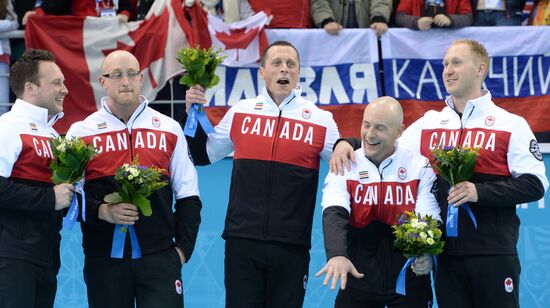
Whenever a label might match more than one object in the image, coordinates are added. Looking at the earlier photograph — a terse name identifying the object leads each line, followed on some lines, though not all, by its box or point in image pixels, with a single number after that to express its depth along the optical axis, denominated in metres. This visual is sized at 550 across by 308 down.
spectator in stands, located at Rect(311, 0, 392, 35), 16.89
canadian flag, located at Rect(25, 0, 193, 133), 16.66
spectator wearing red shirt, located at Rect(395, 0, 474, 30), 16.94
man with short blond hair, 11.37
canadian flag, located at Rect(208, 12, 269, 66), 16.80
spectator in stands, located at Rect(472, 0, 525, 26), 17.59
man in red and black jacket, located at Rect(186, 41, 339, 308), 11.84
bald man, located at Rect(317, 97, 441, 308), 11.37
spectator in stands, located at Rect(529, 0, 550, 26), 17.62
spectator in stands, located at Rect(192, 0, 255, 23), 17.08
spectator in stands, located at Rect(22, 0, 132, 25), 17.31
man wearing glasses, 11.27
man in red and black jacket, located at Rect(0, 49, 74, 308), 10.99
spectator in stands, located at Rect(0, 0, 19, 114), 16.59
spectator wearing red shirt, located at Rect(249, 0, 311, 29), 17.25
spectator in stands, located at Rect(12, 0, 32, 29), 17.61
